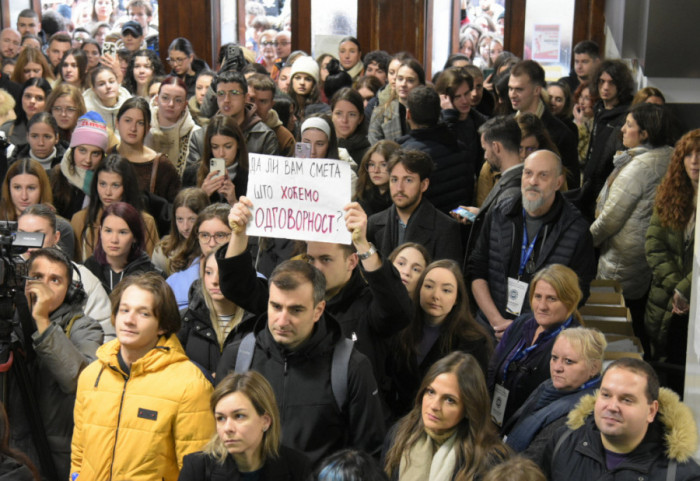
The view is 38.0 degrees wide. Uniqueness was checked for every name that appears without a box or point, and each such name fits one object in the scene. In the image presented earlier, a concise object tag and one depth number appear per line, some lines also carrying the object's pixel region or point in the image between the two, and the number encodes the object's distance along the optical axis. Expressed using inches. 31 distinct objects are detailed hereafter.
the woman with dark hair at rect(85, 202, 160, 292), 212.1
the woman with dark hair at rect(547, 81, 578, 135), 317.4
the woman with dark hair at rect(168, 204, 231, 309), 198.8
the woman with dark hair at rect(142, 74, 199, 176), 306.0
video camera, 147.9
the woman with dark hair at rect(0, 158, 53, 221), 241.1
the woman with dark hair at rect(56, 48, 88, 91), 359.9
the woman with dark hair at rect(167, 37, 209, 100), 402.6
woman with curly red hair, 214.4
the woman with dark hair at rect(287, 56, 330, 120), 342.3
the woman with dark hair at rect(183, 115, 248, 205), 253.6
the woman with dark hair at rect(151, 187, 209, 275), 223.0
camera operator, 159.3
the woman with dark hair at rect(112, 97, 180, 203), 268.7
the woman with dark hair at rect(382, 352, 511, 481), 138.8
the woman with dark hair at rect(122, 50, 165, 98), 387.2
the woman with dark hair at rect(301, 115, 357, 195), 253.3
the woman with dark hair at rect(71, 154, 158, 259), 237.9
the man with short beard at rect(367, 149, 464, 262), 214.5
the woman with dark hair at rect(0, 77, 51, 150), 312.3
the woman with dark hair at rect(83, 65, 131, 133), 331.3
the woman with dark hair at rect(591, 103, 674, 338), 233.9
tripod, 150.3
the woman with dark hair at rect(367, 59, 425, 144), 290.5
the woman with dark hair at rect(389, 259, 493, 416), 175.8
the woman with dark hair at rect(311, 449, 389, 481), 114.2
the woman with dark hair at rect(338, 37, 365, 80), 410.0
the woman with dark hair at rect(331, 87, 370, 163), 282.2
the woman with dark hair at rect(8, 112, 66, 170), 274.1
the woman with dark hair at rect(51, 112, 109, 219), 257.6
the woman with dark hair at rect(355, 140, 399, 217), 241.9
